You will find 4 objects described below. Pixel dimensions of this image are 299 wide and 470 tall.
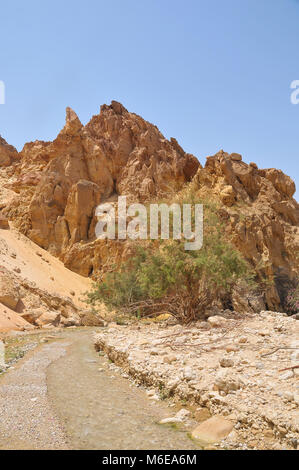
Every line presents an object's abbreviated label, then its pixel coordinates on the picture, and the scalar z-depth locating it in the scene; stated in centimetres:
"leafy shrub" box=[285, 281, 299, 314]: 2593
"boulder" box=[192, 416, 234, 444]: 497
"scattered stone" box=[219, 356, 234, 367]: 700
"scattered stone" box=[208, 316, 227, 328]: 1203
